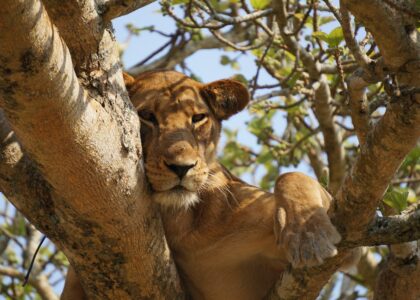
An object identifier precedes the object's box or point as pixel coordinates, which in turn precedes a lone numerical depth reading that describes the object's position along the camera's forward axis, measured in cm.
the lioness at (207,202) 1062
